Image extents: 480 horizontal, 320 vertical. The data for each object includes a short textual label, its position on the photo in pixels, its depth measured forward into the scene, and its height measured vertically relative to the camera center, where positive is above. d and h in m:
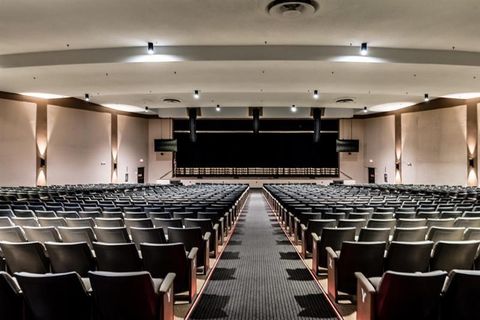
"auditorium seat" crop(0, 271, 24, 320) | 2.42 -1.00
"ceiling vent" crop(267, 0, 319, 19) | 7.57 +3.41
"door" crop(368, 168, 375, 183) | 26.05 -1.26
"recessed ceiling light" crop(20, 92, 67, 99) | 16.83 +3.35
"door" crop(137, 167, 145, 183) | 26.05 -1.12
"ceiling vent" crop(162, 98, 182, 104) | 19.71 +3.44
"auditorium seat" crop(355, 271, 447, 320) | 2.46 -1.02
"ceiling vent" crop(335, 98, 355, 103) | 19.45 +3.35
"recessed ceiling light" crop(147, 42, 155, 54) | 10.16 +3.31
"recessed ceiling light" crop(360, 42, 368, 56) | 10.12 +3.25
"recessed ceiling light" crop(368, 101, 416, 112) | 21.18 +3.40
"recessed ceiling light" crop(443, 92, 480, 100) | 16.88 +3.21
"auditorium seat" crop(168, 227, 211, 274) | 4.58 -1.07
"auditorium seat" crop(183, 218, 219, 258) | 5.46 -1.09
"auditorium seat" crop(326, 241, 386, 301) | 3.65 -1.12
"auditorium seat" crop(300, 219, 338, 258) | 5.56 -1.17
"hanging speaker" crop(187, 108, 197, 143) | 22.75 +2.56
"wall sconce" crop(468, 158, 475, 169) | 18.05 -0.27
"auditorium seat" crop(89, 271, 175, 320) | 2.39 -0.98
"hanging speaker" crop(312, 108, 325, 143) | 22.89 +2.37
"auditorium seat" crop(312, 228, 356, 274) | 4.66 -1.11
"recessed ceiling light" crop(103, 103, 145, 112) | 21.95 +3.53
